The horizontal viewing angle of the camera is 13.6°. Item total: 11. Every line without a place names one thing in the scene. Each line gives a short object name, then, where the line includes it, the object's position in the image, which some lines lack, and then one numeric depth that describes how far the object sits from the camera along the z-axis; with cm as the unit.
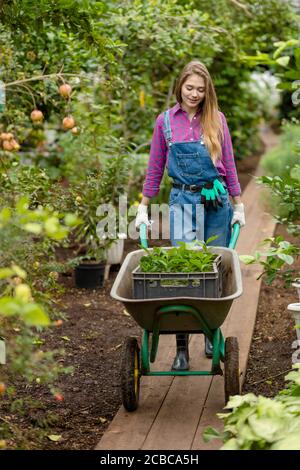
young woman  676
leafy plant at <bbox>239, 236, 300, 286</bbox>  584
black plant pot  958
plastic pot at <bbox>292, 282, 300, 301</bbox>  696
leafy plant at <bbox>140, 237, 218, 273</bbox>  596
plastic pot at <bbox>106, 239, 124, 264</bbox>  1018
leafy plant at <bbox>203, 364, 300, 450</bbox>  438
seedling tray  584
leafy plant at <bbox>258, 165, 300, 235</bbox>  664
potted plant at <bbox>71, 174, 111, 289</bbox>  944
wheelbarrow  560
